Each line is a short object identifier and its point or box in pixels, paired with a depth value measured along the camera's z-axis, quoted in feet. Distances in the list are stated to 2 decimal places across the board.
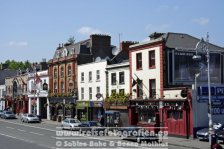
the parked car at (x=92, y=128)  137.76
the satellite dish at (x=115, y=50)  214.26
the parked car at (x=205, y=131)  116.26
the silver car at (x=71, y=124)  149.59
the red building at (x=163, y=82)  130.82
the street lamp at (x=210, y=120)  99.19
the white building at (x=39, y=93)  237.45
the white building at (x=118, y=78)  161.58
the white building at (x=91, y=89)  180.04
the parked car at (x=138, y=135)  108.68
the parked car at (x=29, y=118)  207.62
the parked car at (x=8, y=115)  245.73
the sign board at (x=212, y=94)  127.54
